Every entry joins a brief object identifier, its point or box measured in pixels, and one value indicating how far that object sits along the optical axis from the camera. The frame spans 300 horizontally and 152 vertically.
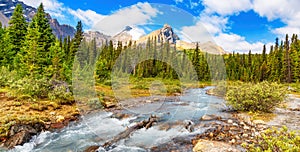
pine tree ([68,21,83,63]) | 34.94
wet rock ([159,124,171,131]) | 13.63
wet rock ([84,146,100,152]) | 9.96
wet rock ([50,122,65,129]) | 13.48
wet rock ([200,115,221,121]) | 15.58
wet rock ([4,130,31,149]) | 10.17
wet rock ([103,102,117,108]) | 20.78
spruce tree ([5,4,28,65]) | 29.12
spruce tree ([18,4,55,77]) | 24.00
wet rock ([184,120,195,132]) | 13.07
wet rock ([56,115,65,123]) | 14.64
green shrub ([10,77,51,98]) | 18.55
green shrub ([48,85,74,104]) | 19.06
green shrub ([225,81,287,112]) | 16.67
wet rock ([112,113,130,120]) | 16.63
